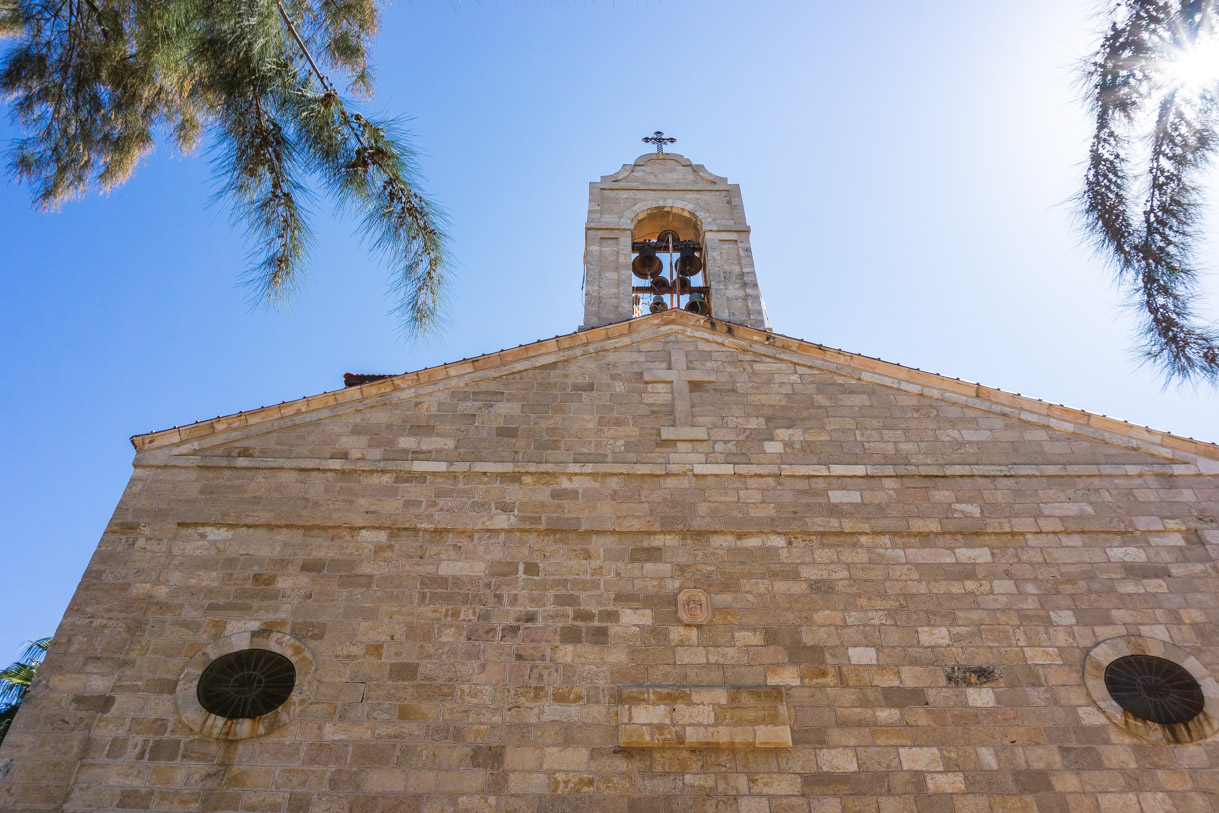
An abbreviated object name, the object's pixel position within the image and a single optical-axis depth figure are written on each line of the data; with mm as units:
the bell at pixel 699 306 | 10523
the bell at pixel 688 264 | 11211
